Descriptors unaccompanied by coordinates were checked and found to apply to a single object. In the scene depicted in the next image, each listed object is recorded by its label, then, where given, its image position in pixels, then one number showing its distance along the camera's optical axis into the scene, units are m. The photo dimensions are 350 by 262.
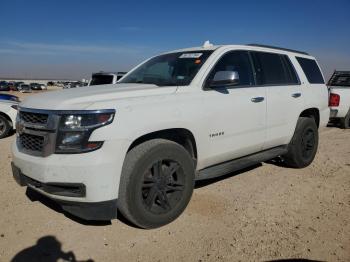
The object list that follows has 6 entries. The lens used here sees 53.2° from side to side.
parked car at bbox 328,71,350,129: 10.33
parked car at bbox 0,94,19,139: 9.20
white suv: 3.10
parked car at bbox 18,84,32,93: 66.28
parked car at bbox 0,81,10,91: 56.25
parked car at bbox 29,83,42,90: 78.38
